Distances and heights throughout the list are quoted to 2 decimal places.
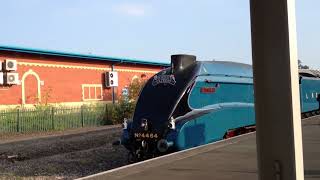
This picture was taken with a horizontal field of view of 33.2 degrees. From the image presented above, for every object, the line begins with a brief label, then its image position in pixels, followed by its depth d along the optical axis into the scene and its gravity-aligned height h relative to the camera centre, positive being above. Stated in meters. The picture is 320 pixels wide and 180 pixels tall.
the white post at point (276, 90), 3.47 +0.08
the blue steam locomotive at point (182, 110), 14.06 -0.18
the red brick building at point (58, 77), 34.09 +2.14
